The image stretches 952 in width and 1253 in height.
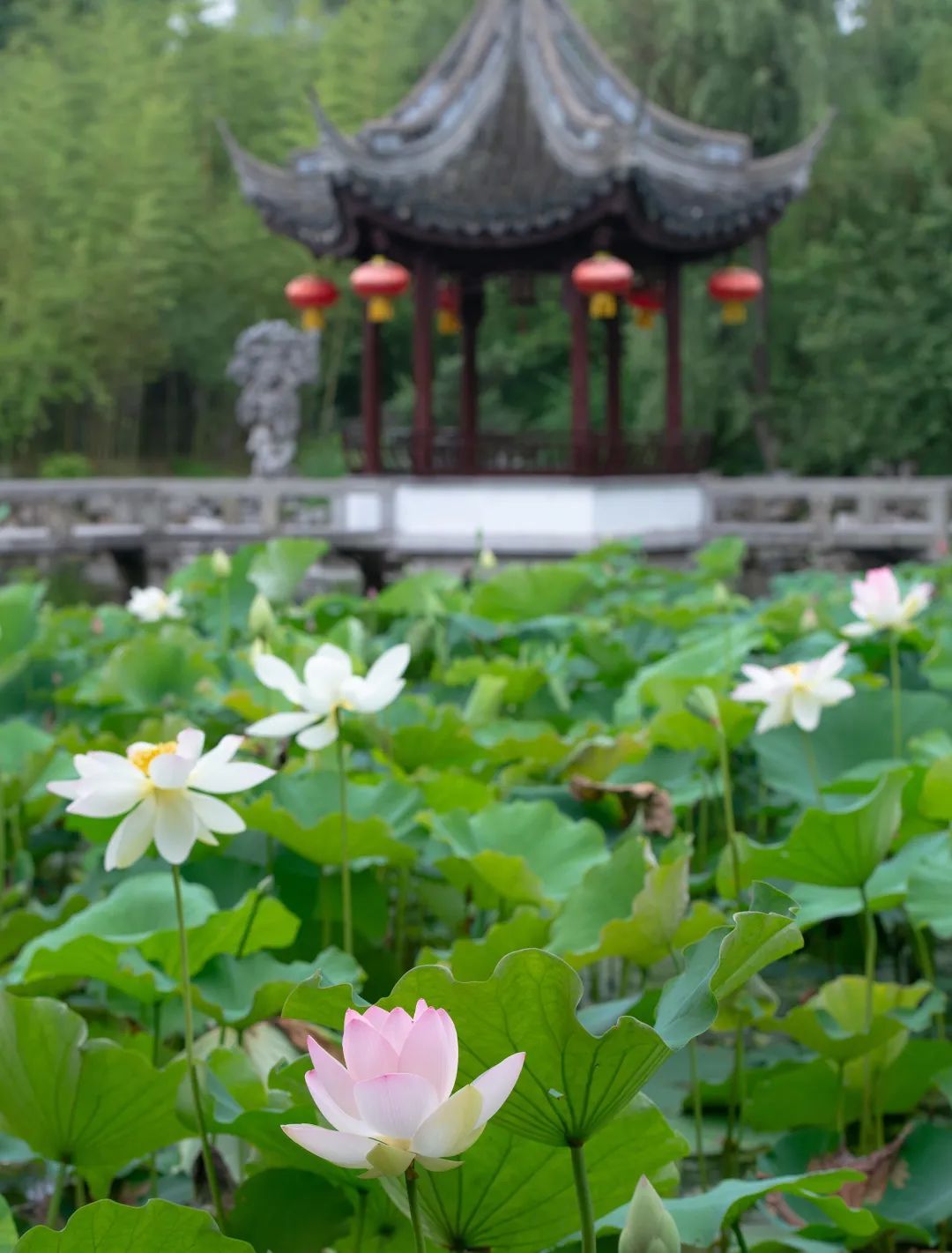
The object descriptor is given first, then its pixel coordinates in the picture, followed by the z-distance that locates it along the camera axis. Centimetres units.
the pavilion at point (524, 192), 5292
